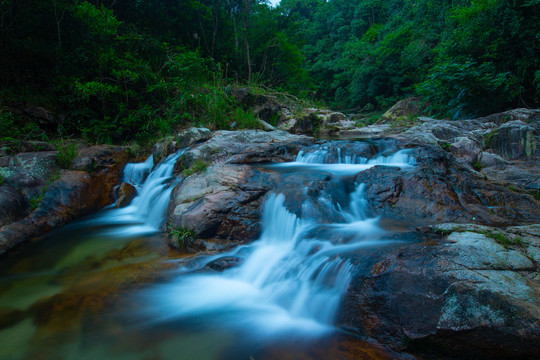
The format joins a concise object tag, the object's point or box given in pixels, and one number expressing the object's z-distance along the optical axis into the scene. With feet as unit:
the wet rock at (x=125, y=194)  21.47
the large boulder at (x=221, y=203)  14.44
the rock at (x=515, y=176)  17.24
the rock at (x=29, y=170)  17.65
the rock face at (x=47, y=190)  15.85
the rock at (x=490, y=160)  21.40
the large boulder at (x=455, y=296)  6.53
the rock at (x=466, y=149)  22.91
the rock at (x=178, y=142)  26.27
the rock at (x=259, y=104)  39.96
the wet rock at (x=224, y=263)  12.35
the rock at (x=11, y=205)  15.49
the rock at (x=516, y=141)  22.33
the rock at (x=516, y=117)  27.84
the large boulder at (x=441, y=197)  13.62
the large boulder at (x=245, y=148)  21.90
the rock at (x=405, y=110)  57.57
